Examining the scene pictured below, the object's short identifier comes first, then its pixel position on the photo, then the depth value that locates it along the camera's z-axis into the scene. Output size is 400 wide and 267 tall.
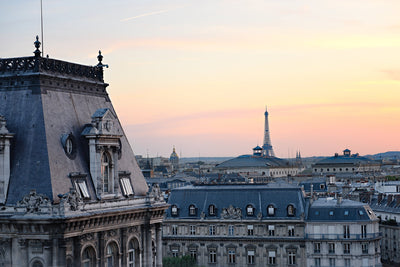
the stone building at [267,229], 116.25
